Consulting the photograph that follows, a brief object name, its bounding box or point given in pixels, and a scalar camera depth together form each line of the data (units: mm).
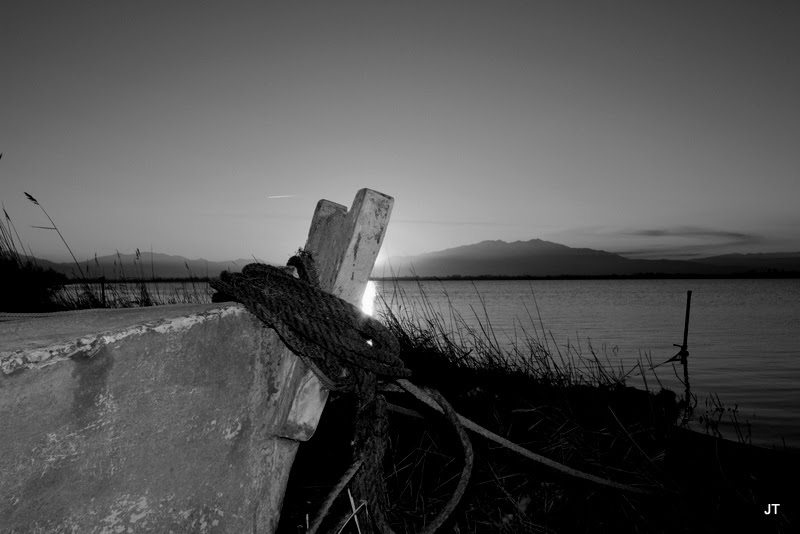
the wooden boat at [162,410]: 1104
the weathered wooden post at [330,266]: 1595
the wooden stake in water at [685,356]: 10336
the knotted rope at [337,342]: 1467
